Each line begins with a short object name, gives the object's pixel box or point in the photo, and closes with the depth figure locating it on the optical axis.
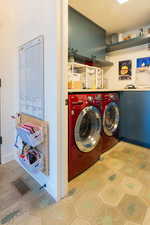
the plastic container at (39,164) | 1.29
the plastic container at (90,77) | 2.37
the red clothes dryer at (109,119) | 1.96
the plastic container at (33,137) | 1.22
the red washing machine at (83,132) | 1.41
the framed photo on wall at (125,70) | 2.82
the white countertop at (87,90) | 1.41
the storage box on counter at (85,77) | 1.83
